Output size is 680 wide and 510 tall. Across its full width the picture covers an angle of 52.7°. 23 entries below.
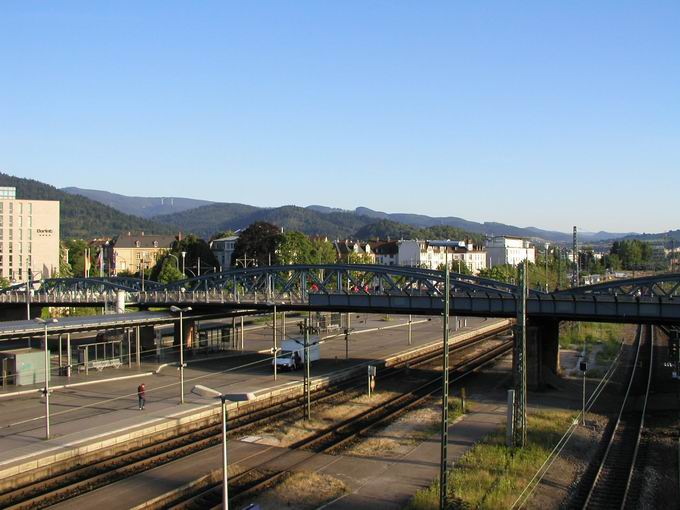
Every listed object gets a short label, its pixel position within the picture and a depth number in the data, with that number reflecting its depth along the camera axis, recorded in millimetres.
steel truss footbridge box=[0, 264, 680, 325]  42625
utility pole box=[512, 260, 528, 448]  29109
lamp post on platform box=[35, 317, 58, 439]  27984
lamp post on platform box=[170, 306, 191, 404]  35906
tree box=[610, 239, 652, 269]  193150
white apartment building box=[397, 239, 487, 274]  169250
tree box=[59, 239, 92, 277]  158375
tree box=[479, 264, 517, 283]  127375
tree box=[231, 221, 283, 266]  111975
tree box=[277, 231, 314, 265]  109456
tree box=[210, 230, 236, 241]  190600
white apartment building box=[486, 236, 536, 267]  192025
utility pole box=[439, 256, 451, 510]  20500
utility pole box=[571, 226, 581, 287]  81238
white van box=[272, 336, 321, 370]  48969
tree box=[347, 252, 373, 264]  135825
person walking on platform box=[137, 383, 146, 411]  34219
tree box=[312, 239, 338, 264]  120375
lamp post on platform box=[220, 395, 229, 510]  17484
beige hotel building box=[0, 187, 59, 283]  115562
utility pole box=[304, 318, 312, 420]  34450
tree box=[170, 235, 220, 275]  132625
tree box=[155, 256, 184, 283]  101688
